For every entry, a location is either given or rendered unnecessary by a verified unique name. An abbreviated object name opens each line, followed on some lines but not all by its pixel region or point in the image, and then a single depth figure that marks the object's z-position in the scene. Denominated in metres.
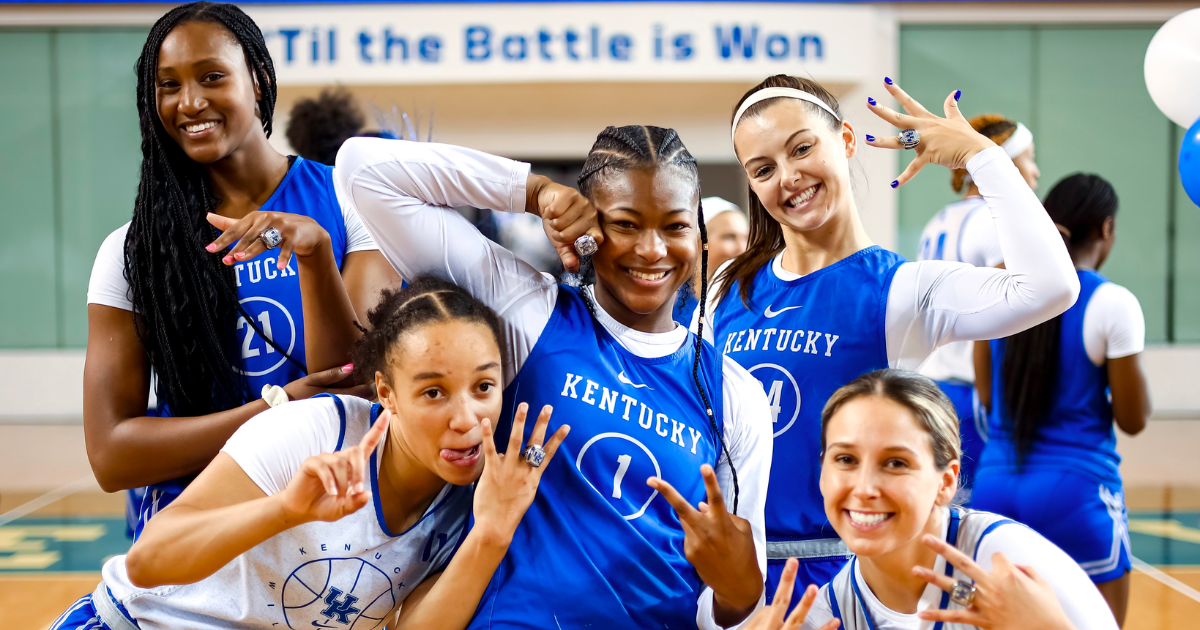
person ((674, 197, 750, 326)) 3.81
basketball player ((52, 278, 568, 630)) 1.37
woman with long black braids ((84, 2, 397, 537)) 1.74
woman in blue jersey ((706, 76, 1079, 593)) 1.78
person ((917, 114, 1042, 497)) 3.34
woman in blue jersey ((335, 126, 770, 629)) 1.50
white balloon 2.80
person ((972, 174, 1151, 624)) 2.63
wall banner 7.95
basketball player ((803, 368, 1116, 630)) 1.42
